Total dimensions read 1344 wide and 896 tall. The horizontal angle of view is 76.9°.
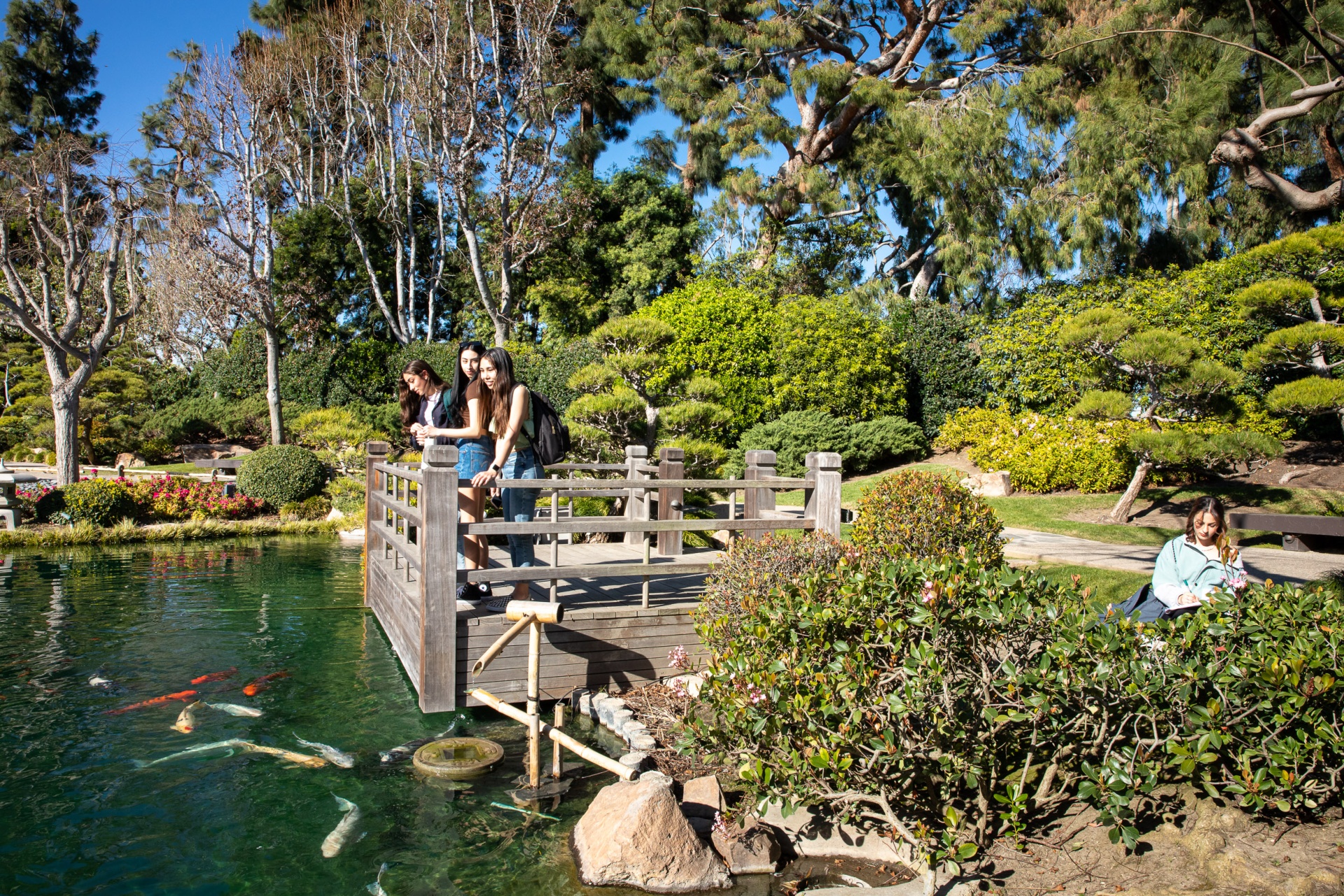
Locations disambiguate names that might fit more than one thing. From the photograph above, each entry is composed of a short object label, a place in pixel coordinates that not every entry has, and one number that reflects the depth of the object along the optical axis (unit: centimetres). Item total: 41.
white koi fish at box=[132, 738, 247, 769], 514
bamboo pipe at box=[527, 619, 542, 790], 459
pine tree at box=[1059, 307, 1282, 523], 1148
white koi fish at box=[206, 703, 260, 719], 584
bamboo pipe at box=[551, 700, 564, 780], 472
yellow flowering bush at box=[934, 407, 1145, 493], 1440
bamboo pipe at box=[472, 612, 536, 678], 480
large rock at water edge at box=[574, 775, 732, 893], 370
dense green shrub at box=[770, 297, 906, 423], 1836
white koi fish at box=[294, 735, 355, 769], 504
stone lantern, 1356
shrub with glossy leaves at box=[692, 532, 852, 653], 484
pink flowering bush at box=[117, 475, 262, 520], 1525
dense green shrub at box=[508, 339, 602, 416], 1905
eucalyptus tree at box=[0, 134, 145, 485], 1612
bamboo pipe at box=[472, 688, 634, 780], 420
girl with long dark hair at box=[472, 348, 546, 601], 577
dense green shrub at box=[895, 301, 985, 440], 1905
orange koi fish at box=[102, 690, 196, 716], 593
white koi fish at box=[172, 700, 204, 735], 552
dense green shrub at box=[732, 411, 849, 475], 1684
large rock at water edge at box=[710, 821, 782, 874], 392
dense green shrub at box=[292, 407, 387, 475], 1805
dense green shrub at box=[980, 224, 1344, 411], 1410
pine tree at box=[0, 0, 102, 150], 3114
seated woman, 475
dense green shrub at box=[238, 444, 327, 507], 1667
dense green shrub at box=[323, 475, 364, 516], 1633
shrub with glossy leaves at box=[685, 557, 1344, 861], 317
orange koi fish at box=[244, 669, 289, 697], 630
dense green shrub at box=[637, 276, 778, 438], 1823
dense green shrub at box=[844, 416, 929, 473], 1769
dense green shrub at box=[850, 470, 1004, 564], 655
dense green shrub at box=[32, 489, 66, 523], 1429
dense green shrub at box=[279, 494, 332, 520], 1644
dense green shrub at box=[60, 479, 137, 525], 1419
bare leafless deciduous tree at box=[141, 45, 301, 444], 2059
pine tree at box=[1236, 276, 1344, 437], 1106
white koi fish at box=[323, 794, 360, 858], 405
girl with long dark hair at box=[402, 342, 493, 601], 589
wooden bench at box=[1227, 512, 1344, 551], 846
